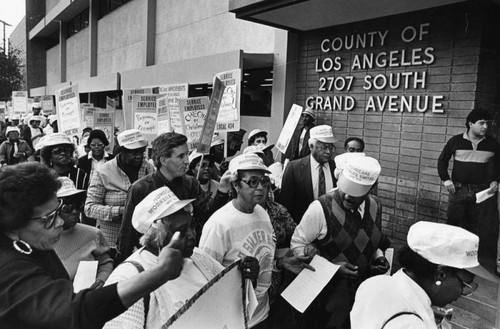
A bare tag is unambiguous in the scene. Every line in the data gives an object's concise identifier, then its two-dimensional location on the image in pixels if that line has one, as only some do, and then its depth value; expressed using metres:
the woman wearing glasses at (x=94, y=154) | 5.95
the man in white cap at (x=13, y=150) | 8.44
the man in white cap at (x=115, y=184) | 3.87
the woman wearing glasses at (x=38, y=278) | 1.33
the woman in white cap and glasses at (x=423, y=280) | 1.73
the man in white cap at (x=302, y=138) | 6.64
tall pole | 28.20
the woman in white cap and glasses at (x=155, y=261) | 1.92
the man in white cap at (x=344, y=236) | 2.85
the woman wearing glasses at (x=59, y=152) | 4.43
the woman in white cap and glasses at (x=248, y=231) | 2.72
